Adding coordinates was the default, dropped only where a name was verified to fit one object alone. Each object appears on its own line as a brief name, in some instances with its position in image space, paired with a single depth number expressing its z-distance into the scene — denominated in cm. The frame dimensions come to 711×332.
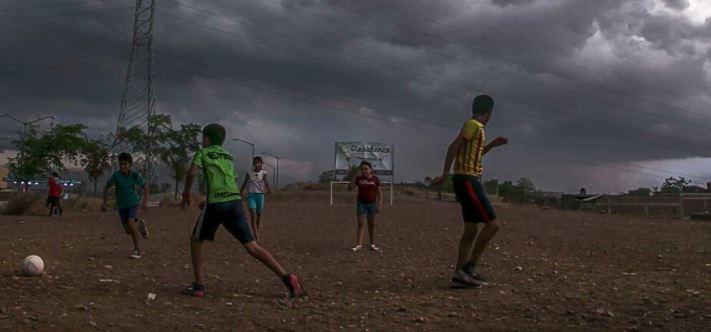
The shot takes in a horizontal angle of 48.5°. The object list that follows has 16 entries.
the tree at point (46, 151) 5009
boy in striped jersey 811
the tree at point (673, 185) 6906
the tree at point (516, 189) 7389
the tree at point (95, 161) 5271
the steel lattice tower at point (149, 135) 4512
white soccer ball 851
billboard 3222
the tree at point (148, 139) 4822
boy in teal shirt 1118
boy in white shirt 1380
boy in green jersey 764
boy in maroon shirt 1299
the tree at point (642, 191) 6069
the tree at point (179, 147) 5381
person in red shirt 2657
